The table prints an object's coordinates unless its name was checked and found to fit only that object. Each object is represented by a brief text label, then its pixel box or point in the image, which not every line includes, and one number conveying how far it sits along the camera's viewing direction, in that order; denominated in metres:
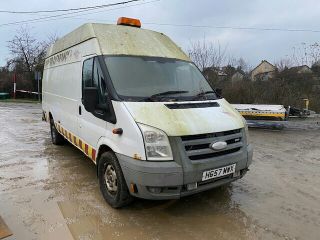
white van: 2.82
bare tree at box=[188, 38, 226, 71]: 14.25
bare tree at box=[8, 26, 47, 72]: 25.62
